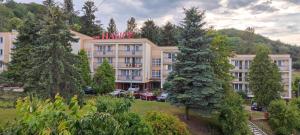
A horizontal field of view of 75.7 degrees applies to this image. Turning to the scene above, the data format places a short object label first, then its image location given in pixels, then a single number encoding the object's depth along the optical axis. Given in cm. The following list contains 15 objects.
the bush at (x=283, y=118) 2024
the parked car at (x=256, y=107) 2708
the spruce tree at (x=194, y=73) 1688
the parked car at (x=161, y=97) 2611
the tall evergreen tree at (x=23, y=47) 1989
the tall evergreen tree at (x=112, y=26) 5453
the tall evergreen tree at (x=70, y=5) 4800
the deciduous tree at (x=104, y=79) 2496
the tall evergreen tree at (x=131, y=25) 5417
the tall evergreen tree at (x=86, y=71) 2563
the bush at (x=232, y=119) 1654
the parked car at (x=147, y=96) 2712
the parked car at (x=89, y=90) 2621
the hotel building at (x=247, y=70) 3395
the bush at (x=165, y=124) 1254
